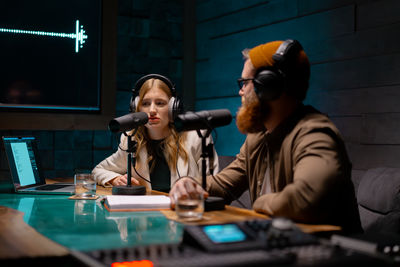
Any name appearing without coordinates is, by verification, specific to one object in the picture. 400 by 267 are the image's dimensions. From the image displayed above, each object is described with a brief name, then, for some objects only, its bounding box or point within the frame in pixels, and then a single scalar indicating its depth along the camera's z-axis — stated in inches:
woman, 106.1
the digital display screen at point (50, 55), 134.8
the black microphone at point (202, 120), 64.7
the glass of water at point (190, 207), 57.1
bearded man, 56.1
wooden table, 42.9
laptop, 87.8
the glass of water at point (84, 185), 80.3
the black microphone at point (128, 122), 75.9
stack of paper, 65.7
